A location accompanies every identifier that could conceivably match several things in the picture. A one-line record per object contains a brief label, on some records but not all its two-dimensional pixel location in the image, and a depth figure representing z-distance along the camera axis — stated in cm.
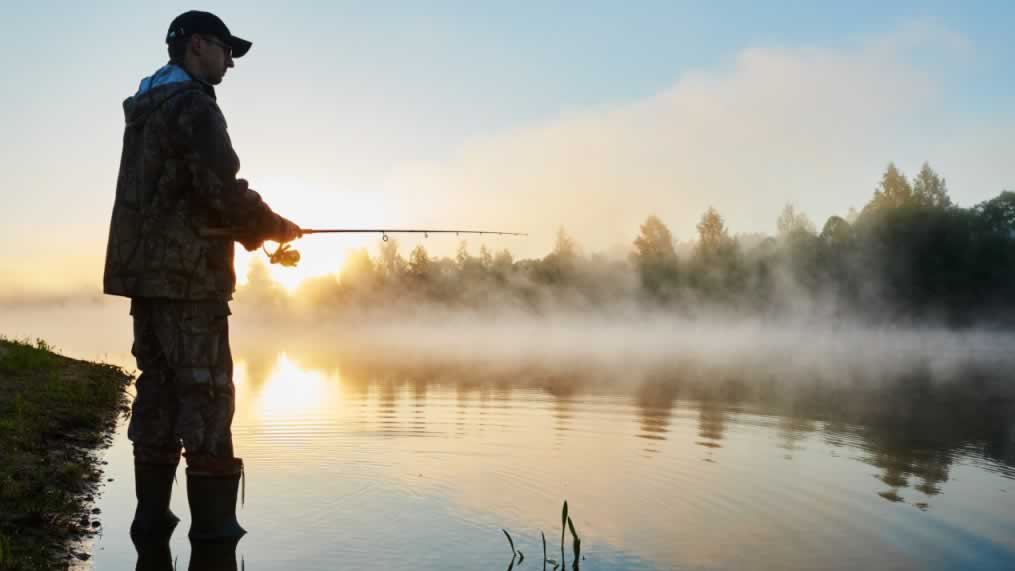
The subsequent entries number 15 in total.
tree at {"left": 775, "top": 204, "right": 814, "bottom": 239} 9114
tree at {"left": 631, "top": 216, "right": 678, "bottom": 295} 9866
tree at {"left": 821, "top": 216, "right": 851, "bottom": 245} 8231
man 531
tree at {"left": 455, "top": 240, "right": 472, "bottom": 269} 11638
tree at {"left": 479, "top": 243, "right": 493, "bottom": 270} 11825
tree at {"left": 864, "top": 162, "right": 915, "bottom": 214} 7719
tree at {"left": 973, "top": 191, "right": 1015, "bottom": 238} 7544
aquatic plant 478
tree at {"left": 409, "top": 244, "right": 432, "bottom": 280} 12094
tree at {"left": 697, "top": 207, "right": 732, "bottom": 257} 9688
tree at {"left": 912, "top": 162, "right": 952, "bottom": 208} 7644
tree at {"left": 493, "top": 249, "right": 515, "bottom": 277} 11775
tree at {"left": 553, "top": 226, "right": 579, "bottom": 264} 11019
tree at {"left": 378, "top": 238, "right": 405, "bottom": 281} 11956
